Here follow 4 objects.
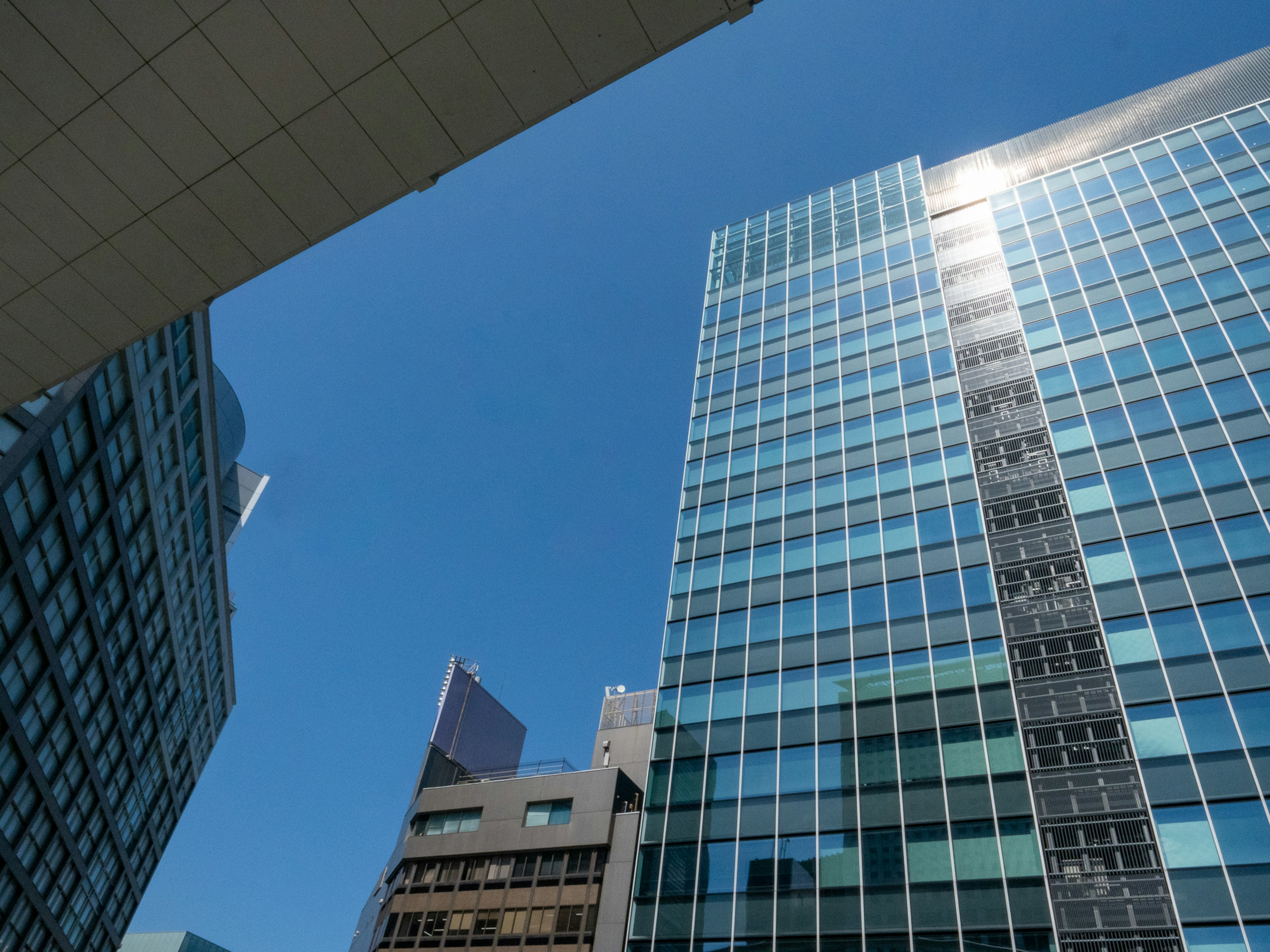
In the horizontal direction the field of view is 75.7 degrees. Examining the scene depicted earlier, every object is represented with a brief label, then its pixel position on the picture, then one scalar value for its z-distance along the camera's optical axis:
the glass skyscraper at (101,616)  33.34
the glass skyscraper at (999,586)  25.22
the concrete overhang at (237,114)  6.16
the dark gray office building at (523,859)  36.75
